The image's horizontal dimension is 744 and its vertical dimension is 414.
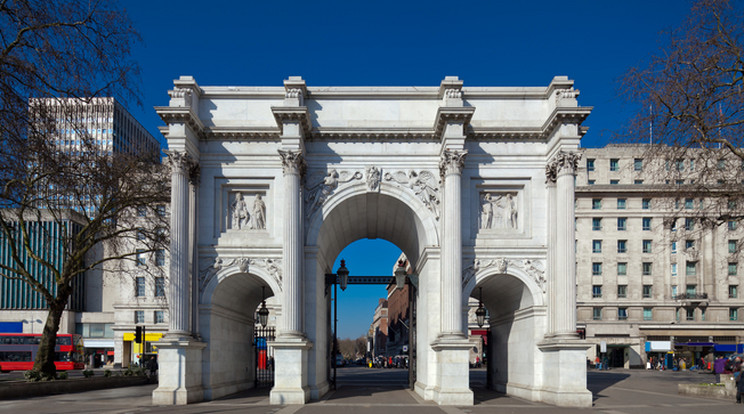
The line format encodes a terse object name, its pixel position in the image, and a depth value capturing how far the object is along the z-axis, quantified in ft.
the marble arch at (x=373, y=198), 87.66
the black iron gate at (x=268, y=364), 112.98
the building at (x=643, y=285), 234.79
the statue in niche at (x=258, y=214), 94.12
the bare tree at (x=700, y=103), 86.60
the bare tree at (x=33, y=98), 41.04
